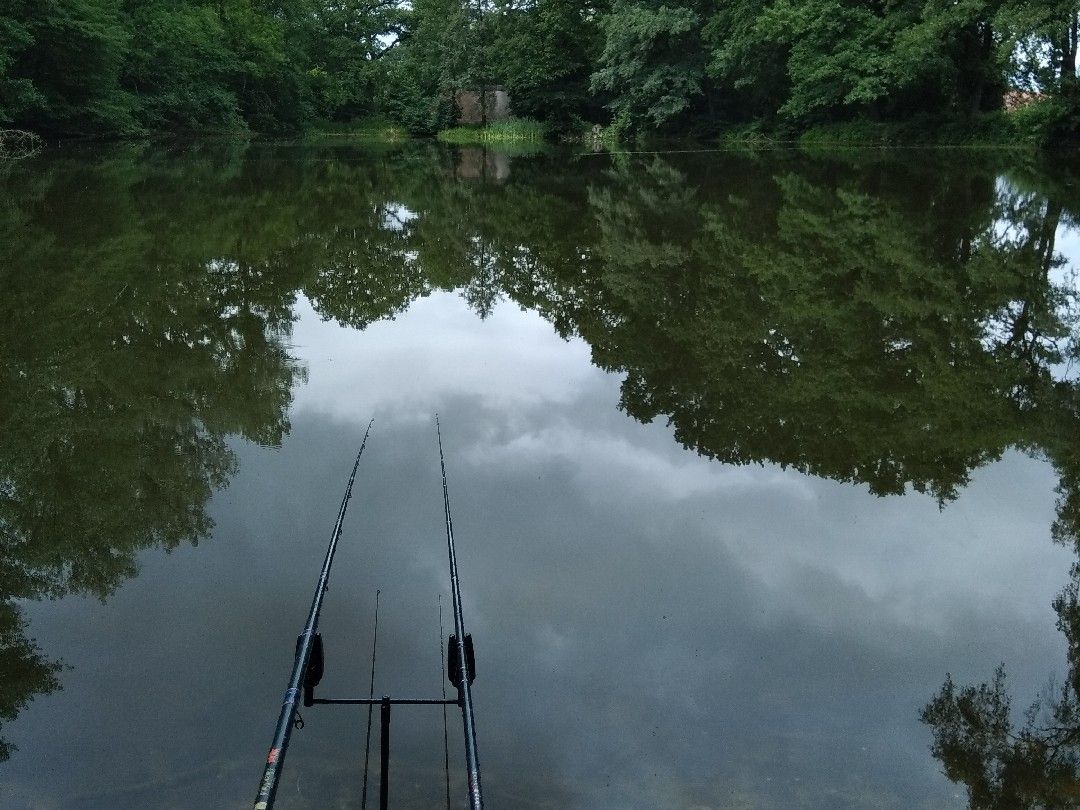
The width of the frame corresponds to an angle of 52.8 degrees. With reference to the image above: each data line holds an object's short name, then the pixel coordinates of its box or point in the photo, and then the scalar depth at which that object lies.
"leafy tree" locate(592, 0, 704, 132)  37.59
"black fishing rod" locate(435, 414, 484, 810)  2.21
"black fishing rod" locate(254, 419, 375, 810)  2.14
